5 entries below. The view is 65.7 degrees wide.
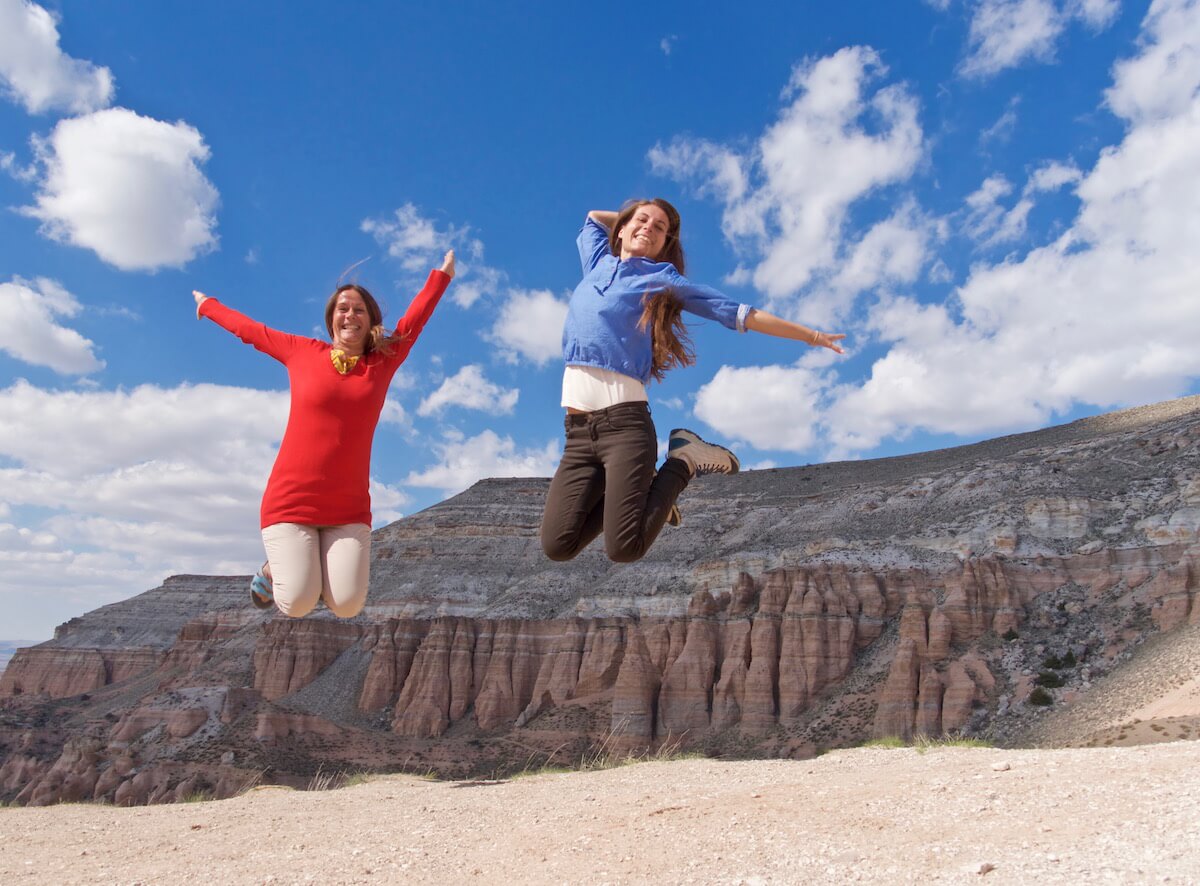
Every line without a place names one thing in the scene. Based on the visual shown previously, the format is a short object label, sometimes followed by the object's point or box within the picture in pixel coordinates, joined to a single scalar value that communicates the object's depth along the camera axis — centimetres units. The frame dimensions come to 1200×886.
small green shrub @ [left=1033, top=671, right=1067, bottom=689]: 4331
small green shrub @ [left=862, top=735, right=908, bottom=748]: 1334
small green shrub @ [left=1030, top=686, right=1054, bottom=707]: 4212
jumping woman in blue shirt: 608
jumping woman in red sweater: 621
